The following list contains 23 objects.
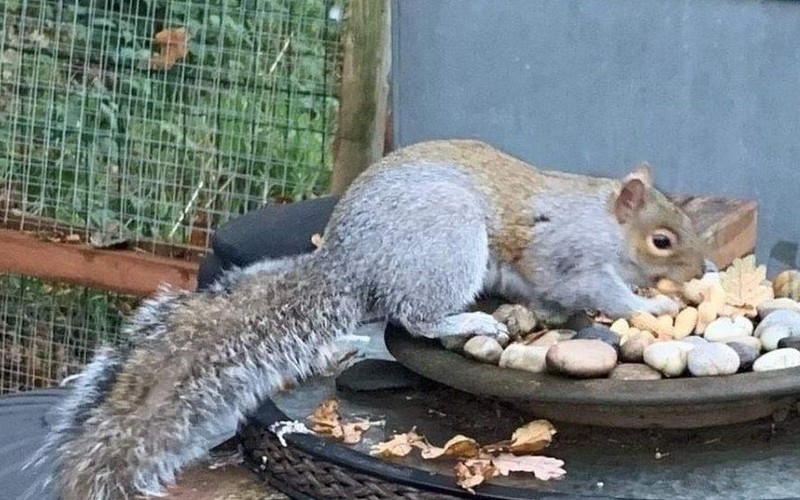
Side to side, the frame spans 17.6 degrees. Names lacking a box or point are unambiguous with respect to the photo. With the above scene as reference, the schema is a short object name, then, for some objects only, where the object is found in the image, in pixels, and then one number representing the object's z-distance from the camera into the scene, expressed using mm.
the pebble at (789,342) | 1409
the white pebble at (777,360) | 1387
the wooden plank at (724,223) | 1811
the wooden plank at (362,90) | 2097
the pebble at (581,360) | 1381
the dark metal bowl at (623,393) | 1355
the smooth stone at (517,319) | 1501
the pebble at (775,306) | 1475
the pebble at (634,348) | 1407
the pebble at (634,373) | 1387
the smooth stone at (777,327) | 1421
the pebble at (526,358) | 1408
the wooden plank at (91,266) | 2142
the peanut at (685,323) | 1458
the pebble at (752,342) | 1416
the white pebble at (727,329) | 1437
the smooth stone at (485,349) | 1432
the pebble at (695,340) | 1422
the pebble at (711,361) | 1378
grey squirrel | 1420
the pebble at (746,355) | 1389
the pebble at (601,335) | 1435
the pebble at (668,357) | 1388
